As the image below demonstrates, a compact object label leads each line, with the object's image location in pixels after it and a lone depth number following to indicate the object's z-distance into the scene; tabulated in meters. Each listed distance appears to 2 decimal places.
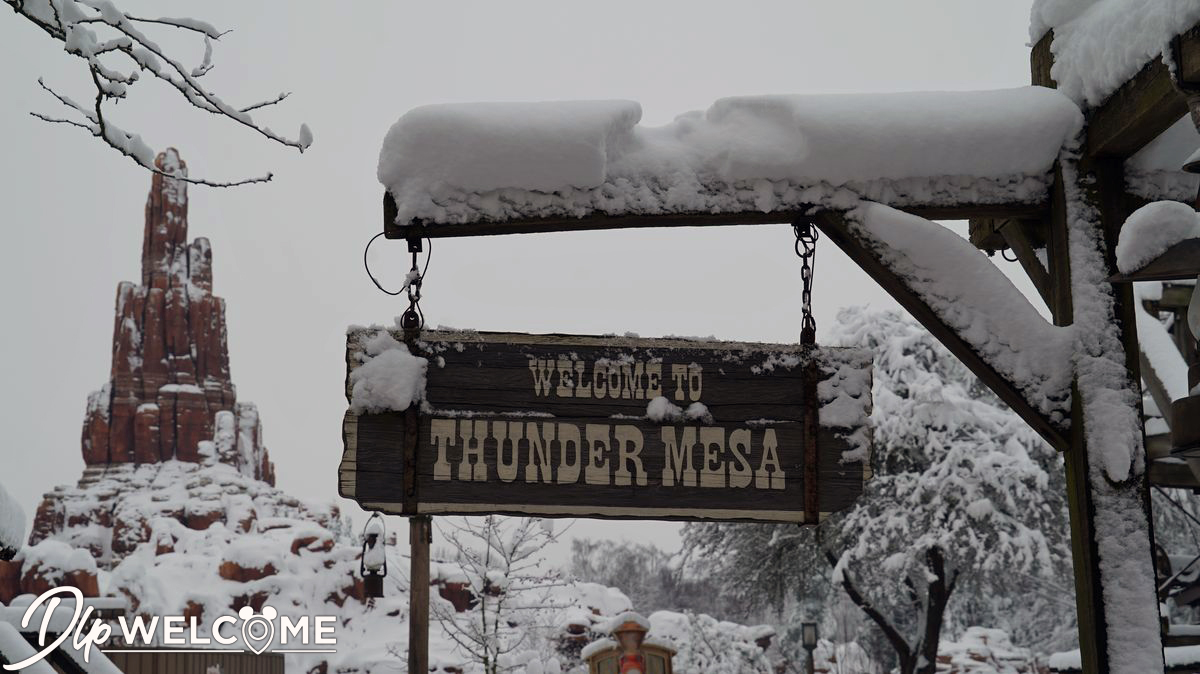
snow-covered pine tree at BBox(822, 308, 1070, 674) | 20.58
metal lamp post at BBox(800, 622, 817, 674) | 18.52
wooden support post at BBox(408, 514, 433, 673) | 4.33
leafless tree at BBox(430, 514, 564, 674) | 16.41
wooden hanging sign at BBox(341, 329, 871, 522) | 3.38
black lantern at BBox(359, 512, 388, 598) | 12.88
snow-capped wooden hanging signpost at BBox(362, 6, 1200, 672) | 3.47
